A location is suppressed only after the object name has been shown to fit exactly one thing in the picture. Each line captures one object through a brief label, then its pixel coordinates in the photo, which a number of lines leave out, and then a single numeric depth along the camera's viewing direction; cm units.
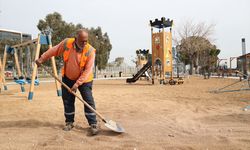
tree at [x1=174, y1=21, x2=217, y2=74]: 3294
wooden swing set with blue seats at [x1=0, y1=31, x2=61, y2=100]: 737
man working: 342
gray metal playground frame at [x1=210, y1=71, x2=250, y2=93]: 869
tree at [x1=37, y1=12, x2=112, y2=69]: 2805
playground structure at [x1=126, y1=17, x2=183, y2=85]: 1470
